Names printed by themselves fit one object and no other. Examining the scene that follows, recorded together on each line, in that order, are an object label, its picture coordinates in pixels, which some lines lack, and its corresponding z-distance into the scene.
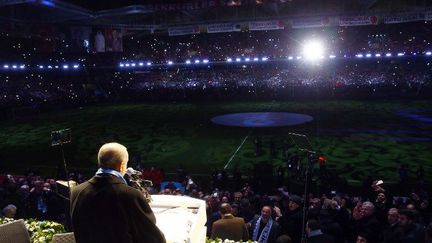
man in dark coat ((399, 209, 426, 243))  6.74
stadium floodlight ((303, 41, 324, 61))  43.06
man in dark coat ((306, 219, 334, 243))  6.38
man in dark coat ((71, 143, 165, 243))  3.01
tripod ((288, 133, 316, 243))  5.38
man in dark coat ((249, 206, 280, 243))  6.98
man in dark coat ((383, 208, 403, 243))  6.91
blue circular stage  27.64
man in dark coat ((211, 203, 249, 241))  6.86
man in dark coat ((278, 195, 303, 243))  7.38
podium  3.11
